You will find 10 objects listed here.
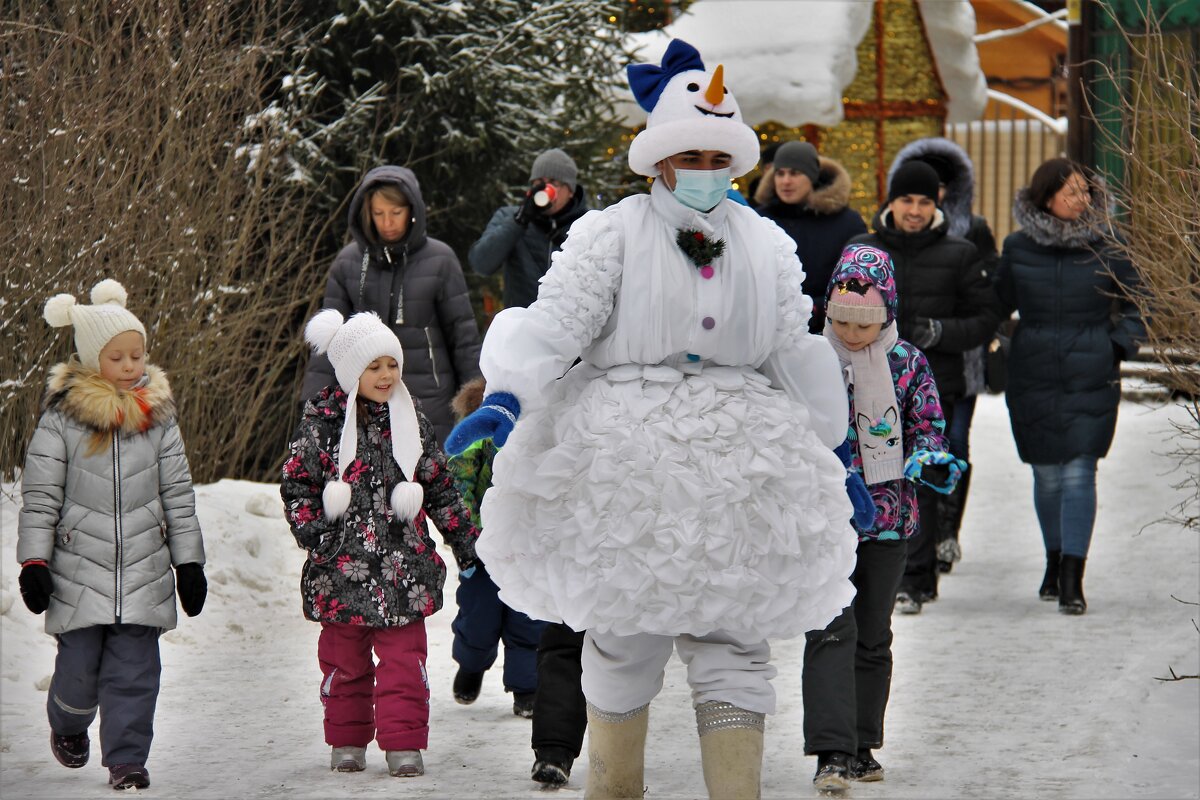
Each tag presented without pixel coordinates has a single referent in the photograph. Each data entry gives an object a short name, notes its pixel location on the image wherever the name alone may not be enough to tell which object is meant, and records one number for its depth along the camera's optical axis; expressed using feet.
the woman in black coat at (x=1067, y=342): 53.72
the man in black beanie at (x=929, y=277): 53.57
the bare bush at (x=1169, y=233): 39.42
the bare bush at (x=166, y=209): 50.14
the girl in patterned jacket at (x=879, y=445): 36.60
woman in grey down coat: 52.26
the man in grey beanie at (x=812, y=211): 58.13
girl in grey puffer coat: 35.50
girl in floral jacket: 36.55
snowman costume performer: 29.17
